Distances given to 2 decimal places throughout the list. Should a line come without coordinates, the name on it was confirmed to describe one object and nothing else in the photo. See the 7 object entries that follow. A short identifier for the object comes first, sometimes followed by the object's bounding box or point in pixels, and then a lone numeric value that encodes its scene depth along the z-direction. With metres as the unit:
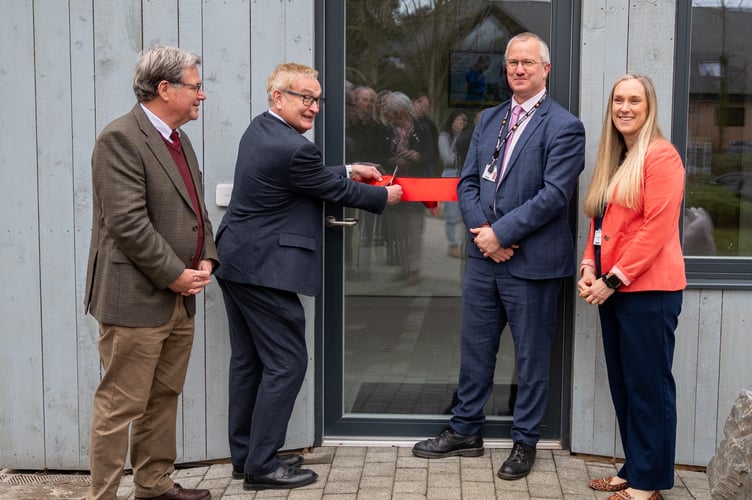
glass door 4.44
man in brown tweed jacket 3.39
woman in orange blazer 3.62
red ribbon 4.45
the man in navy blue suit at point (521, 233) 4.00
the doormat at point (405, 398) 4.67
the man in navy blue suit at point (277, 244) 3.89
